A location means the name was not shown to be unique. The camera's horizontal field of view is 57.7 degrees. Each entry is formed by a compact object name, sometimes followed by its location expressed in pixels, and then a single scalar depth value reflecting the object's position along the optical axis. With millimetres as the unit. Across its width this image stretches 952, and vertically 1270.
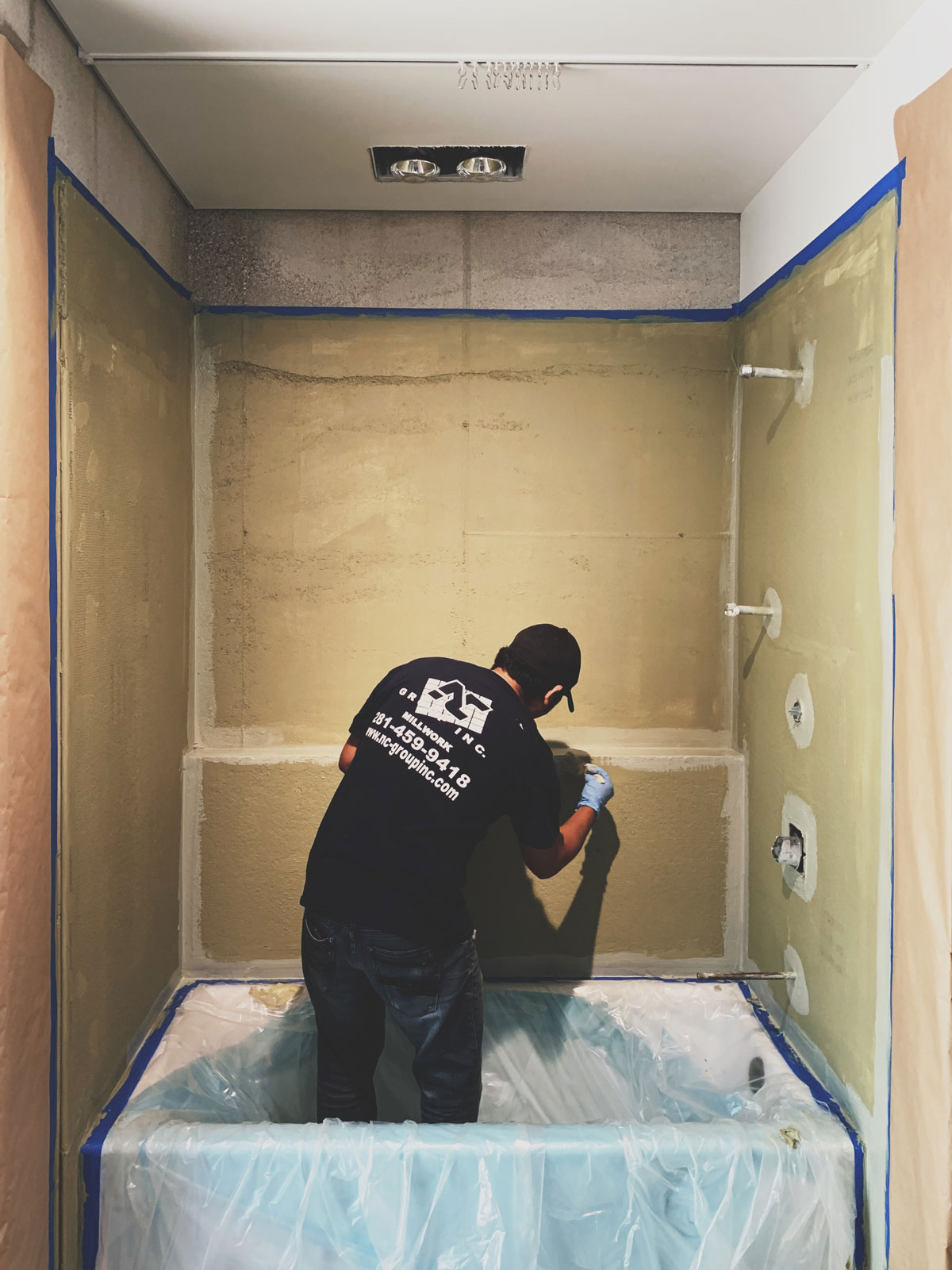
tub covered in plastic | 1591
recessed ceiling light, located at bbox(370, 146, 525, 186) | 1977
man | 1717
